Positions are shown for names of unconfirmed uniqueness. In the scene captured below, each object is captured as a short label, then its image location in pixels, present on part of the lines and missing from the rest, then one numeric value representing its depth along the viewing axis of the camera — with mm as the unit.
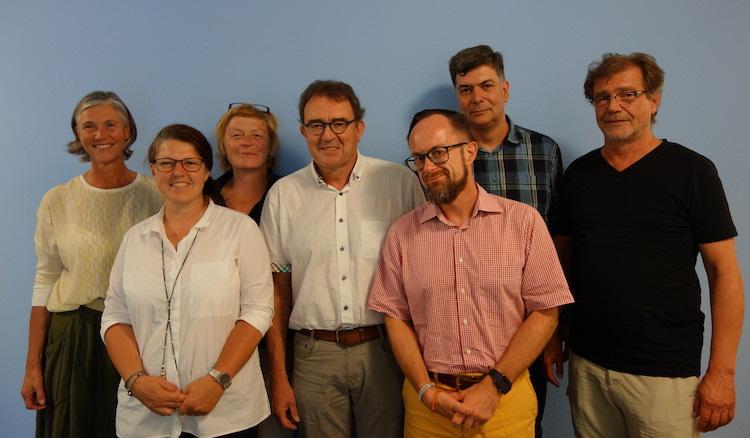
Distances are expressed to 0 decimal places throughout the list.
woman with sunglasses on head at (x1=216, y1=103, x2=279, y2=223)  2102
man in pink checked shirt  1428
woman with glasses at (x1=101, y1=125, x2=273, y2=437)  1512
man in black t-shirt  1521
